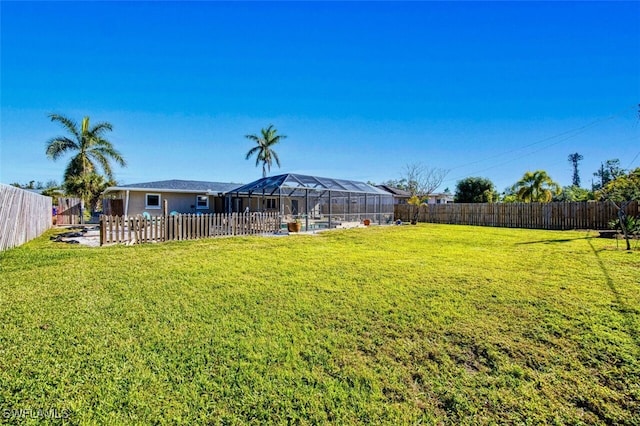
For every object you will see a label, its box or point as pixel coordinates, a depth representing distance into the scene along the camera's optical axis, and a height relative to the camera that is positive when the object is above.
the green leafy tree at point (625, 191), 10.20 +0.72
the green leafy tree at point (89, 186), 24.86 +2.62
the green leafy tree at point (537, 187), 24.27 +1.96
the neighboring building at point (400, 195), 33.50 +1.94
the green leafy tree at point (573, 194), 31.65 +1.91
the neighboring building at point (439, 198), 41.34 +2.03
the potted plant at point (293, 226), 14.59 -0.55
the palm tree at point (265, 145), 37.53 +8.48
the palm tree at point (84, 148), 22.99 +5.31
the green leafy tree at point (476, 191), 31.05 +2.22
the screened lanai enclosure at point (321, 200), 17.28 +1.11
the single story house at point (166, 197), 20.20 +1.29
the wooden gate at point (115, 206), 21.41 +0.72
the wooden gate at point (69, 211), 23.48 +0.48
